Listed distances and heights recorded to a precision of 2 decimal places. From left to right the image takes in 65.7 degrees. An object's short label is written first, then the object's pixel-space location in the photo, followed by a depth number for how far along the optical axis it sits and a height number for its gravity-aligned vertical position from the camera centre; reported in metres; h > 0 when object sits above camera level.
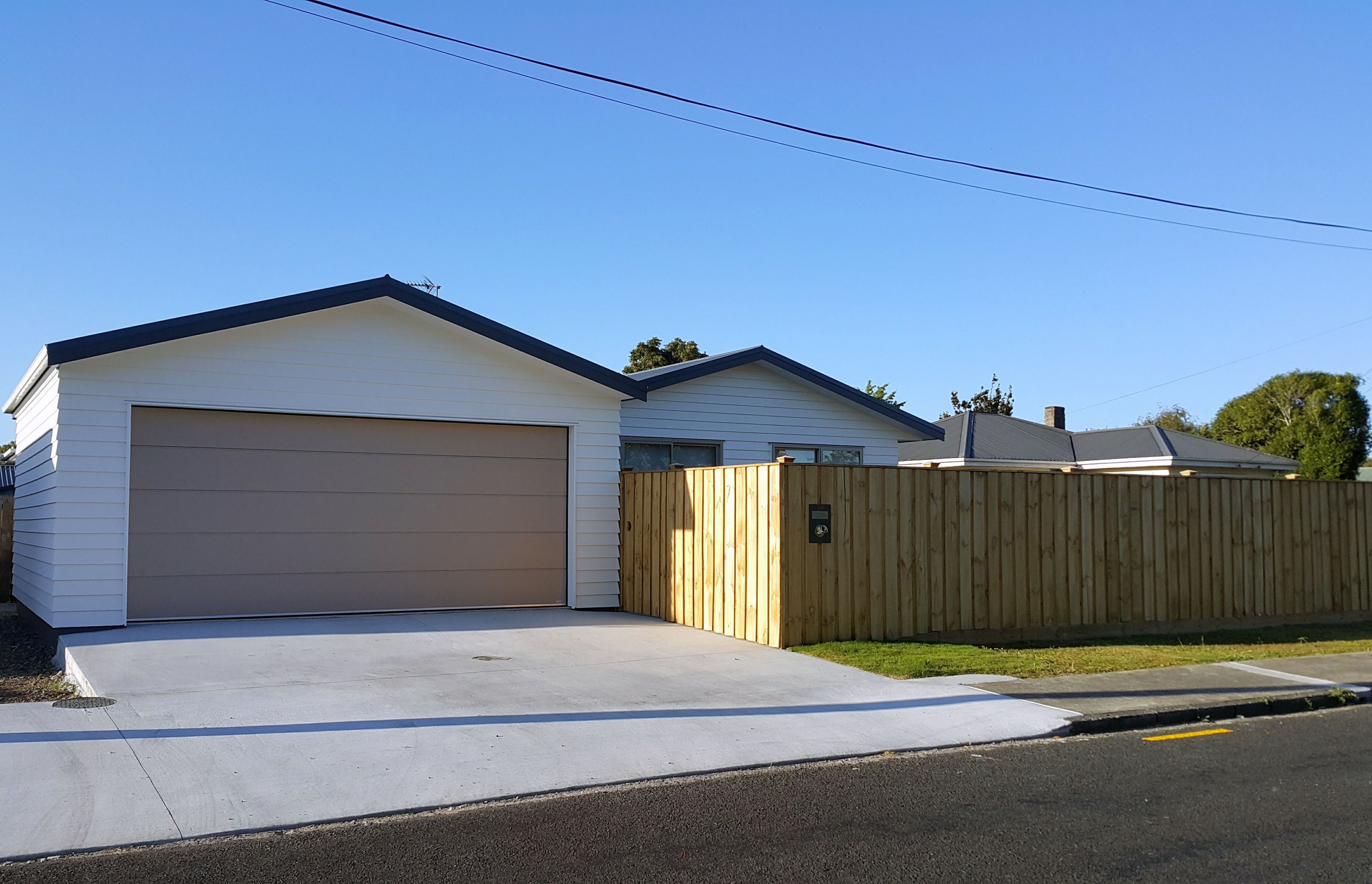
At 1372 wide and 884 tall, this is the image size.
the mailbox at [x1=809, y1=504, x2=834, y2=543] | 11.95 -0.29
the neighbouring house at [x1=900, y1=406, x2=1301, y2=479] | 26.89 +1.31
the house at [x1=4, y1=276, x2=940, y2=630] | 12.09 +0.44
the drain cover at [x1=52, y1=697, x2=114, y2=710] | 8.31 -1.60
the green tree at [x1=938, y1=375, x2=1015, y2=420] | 49.91 +4.60
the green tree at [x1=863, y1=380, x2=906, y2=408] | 49.62 +5.04
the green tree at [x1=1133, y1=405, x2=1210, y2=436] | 75.62 +5.88
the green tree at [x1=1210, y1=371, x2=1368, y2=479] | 39.16 +3.21
